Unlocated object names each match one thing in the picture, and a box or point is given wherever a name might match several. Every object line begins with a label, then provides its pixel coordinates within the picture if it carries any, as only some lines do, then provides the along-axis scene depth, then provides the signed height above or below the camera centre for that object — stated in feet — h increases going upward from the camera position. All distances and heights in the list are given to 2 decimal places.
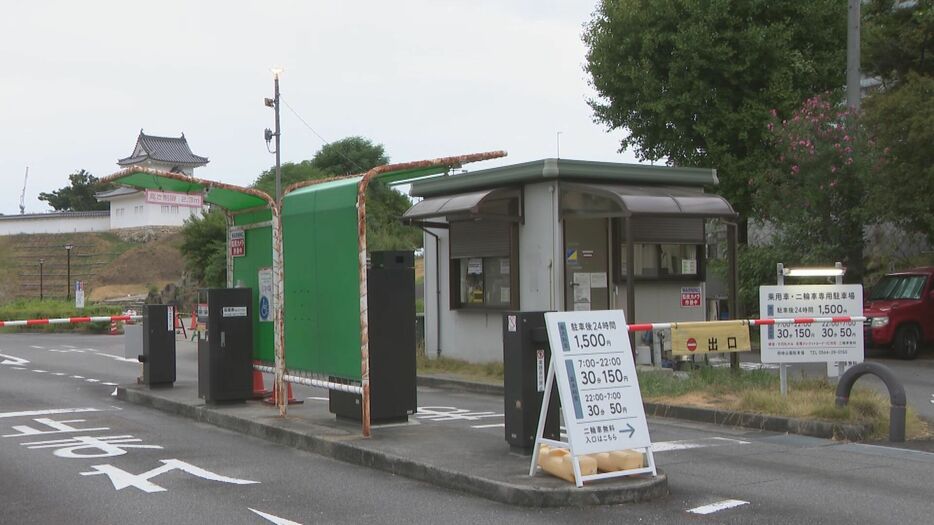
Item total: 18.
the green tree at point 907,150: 64.64 +9.18
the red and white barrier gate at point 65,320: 54.13 -1.06
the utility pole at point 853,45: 74.33 +18.15
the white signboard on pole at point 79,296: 165.89 +0.89
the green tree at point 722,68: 90.68 +20.62
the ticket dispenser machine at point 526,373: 28.71 -2.25
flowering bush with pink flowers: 75.66 +8.13
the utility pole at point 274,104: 114.32 +22.53
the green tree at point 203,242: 177.58 +10.53
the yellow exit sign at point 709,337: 42.32 -1.92
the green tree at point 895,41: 77.10 +19.51
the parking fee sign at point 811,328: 41.73 -1.54
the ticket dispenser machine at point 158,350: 50.24 -2.50
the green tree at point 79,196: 353.31 +37.38
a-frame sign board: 25.72 -2.40
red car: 68.13 -1.85
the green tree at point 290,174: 195.38 +25.90
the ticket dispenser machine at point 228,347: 41.57 -1.99
